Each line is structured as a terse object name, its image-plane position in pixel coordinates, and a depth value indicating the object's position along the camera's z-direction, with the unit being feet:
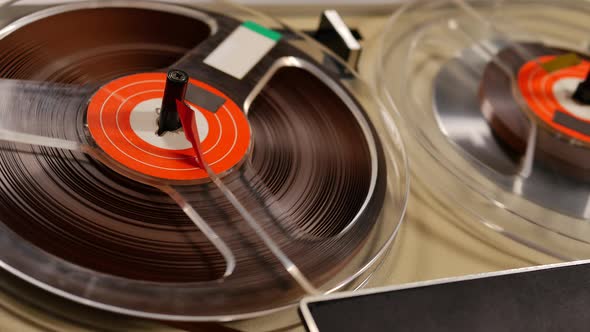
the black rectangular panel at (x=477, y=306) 1.58
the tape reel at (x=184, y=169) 1.58
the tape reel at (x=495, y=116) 1.84
